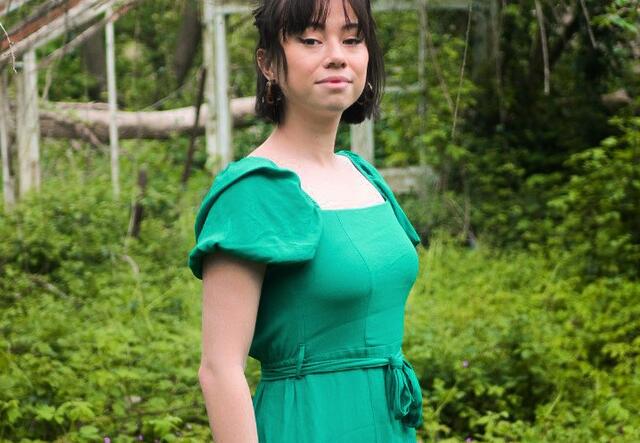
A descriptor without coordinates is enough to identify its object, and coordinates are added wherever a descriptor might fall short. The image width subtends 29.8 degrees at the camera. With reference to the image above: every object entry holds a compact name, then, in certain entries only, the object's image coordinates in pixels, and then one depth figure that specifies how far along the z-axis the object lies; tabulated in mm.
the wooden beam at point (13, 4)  6648
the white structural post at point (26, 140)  10398
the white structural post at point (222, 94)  11039
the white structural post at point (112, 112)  10711
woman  1906
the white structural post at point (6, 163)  9580
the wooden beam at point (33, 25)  4590
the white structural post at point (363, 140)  10383
